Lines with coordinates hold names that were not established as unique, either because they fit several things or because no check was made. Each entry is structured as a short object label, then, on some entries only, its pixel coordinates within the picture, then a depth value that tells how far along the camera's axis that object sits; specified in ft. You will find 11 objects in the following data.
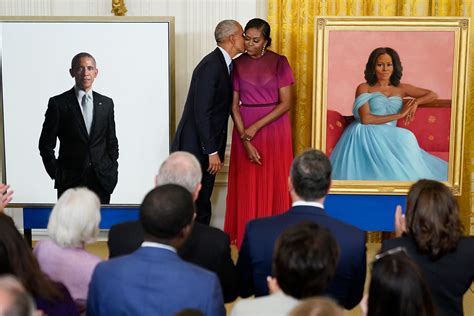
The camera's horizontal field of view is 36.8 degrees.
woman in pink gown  18.57
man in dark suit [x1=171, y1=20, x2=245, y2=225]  17.48
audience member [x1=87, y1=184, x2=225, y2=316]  7.45
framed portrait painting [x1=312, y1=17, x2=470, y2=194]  17.78
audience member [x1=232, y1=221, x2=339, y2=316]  7.08
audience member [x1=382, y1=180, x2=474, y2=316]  8.94
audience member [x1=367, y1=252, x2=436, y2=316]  6.82
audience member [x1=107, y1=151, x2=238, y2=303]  9.40
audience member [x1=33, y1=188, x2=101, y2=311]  9.22
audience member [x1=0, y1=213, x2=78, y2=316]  7.89
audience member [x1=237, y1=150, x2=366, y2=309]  9.20
